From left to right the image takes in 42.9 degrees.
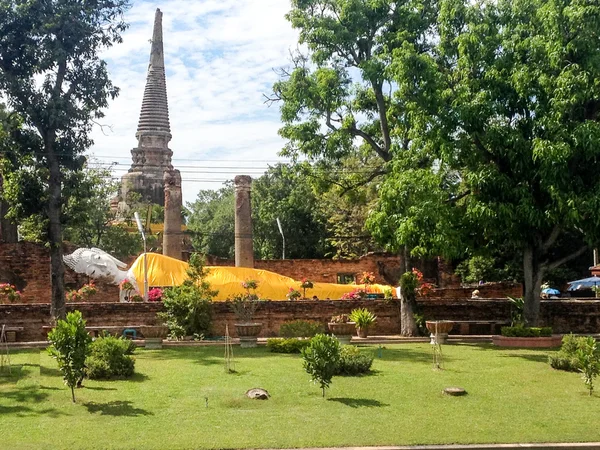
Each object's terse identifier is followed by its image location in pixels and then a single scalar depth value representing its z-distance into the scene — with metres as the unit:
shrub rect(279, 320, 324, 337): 18.58
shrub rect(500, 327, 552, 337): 18.23
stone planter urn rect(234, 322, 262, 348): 18.08
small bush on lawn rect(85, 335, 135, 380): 12.54
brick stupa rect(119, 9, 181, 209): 57.12
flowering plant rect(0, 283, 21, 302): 21.88
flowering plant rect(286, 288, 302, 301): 23.84
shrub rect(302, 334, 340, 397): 10.90
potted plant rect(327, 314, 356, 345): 18.33
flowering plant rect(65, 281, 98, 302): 23.19
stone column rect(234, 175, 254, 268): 30.05
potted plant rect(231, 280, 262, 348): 18.14
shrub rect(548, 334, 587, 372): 13.52
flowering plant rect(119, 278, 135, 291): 24.19
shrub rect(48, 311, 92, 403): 10.46
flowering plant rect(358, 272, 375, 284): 25.04
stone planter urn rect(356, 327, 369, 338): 20.25
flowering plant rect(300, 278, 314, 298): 25.02
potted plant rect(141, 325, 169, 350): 17.92
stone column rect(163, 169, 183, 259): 31.28
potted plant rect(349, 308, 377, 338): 20.19
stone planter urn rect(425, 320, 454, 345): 18.92
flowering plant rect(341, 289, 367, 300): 22.91
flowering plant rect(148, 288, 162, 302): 23.01
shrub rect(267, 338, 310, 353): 16.69
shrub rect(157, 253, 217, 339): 19.77
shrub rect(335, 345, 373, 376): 12.94
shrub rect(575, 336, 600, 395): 11.34
